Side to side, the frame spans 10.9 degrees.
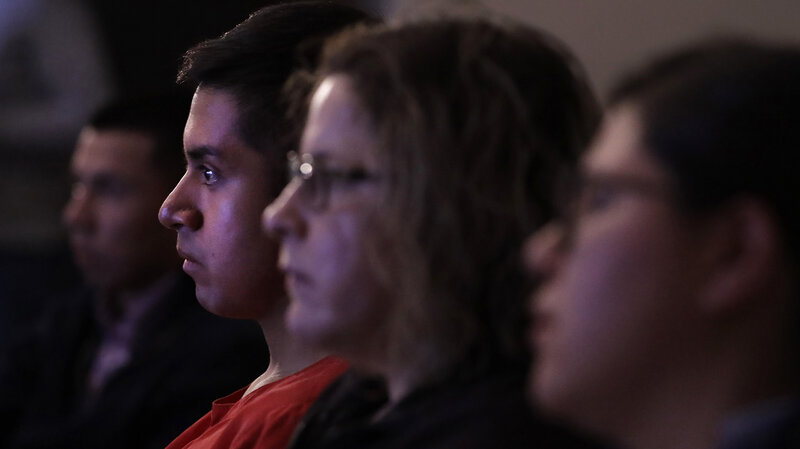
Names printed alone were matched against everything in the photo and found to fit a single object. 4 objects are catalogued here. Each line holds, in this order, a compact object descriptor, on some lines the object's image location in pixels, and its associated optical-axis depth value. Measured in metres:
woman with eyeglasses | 3.11
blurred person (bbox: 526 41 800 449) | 2.98
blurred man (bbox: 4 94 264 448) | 4.18
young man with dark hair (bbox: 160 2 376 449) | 3.36
